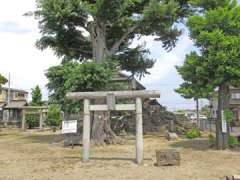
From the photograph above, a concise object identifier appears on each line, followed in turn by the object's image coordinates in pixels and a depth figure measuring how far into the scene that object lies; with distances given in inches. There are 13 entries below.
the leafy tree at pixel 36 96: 1681.3
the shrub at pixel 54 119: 1355.9
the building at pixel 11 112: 1583.5
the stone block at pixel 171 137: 763.3
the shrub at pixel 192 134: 807.1
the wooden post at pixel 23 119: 1318.3
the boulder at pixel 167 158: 395.9
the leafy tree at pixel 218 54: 545.6
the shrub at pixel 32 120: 1393.9
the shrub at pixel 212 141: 616.7
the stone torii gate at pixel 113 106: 436.1
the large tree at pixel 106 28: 662.5
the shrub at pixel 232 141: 577.3
